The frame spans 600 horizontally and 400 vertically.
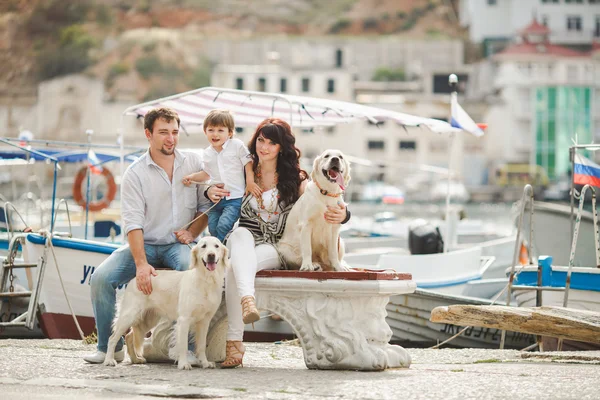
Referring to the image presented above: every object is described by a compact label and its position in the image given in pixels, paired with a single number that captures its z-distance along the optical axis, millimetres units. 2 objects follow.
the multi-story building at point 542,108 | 94812
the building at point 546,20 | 113438
